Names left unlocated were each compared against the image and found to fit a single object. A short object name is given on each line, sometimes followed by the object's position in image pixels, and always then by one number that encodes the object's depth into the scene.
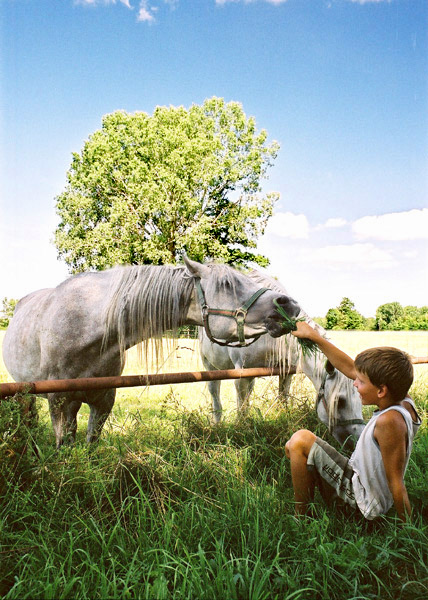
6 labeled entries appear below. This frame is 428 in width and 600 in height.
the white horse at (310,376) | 3.32
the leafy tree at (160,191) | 23.17
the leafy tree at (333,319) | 54.86
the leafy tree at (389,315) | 53.50
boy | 2.14
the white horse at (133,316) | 3.21
